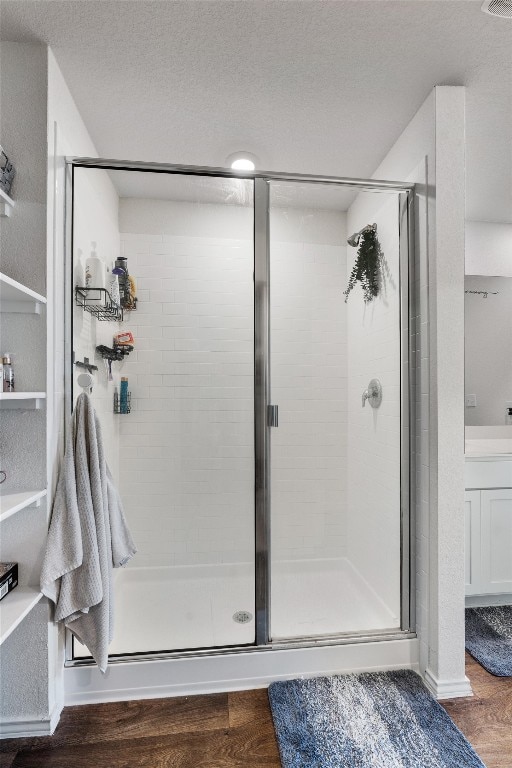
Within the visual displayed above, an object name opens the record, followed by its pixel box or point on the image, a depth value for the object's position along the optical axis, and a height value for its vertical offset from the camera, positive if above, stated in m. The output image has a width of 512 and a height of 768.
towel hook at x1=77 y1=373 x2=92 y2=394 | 1.80 +0.03
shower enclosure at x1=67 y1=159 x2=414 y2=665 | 1.94 -0.07
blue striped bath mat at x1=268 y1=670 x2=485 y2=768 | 1.44 -1.24
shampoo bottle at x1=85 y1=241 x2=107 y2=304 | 1.88 +0.50
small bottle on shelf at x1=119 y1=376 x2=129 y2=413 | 2.04 -0.04
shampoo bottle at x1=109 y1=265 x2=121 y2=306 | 1.95 +0.46
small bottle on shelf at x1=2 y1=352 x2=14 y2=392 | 1.51 +0.05
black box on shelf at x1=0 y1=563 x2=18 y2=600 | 1.48 -0.67
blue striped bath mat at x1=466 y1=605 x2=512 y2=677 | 1.96 -1.26
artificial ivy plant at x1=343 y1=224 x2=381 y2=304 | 2.03 +0.59
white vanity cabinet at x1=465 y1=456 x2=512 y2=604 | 2.40 -0.77
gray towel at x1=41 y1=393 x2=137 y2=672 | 1.58 -0.59
